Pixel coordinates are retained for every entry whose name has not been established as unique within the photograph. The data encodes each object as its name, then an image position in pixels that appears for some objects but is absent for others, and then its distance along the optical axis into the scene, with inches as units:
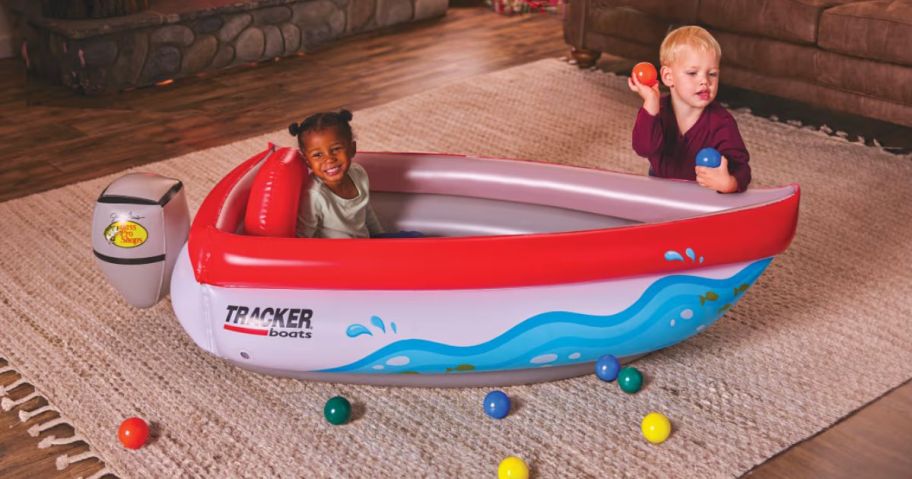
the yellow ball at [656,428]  68.1
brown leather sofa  115.1
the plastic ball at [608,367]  73.6
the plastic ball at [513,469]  63.7
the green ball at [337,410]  70.4
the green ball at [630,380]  73.2
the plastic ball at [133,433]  68.1
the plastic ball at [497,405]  70.7
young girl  76.7
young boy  78.7
